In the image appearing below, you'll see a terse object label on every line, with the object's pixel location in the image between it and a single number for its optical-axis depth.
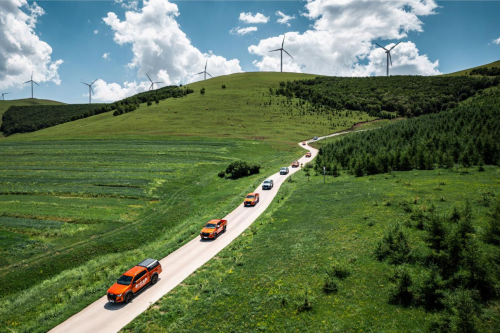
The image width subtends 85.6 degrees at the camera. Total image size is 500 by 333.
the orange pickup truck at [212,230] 31.05
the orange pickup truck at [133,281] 19.92
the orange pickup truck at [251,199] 42.95
